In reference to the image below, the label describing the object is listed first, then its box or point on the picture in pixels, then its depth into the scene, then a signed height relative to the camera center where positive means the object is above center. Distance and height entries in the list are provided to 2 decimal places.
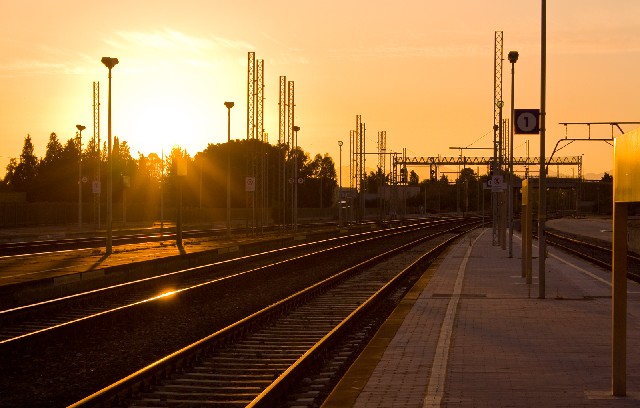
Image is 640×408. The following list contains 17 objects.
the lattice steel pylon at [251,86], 54.74 +6.06
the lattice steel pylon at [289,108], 64.95 +5.89
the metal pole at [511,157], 33.42 +1.58
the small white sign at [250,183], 50.95 +0.85
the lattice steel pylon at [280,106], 63.59 +5.86
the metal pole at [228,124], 53.47 +4.05
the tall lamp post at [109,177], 35.00 +0.81
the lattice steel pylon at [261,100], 55.28 +5.48
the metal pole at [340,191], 71.88 +0.70
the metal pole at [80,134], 65.56 +4.26
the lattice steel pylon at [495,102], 46.34 +4.52
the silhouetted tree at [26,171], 125.31 +3.73
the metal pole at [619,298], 9.86 -0.94
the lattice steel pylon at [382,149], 99.69 +5.04
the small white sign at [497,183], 35.22 +0.60
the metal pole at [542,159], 19.80 +0.81
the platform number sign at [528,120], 20.92 +1.65
